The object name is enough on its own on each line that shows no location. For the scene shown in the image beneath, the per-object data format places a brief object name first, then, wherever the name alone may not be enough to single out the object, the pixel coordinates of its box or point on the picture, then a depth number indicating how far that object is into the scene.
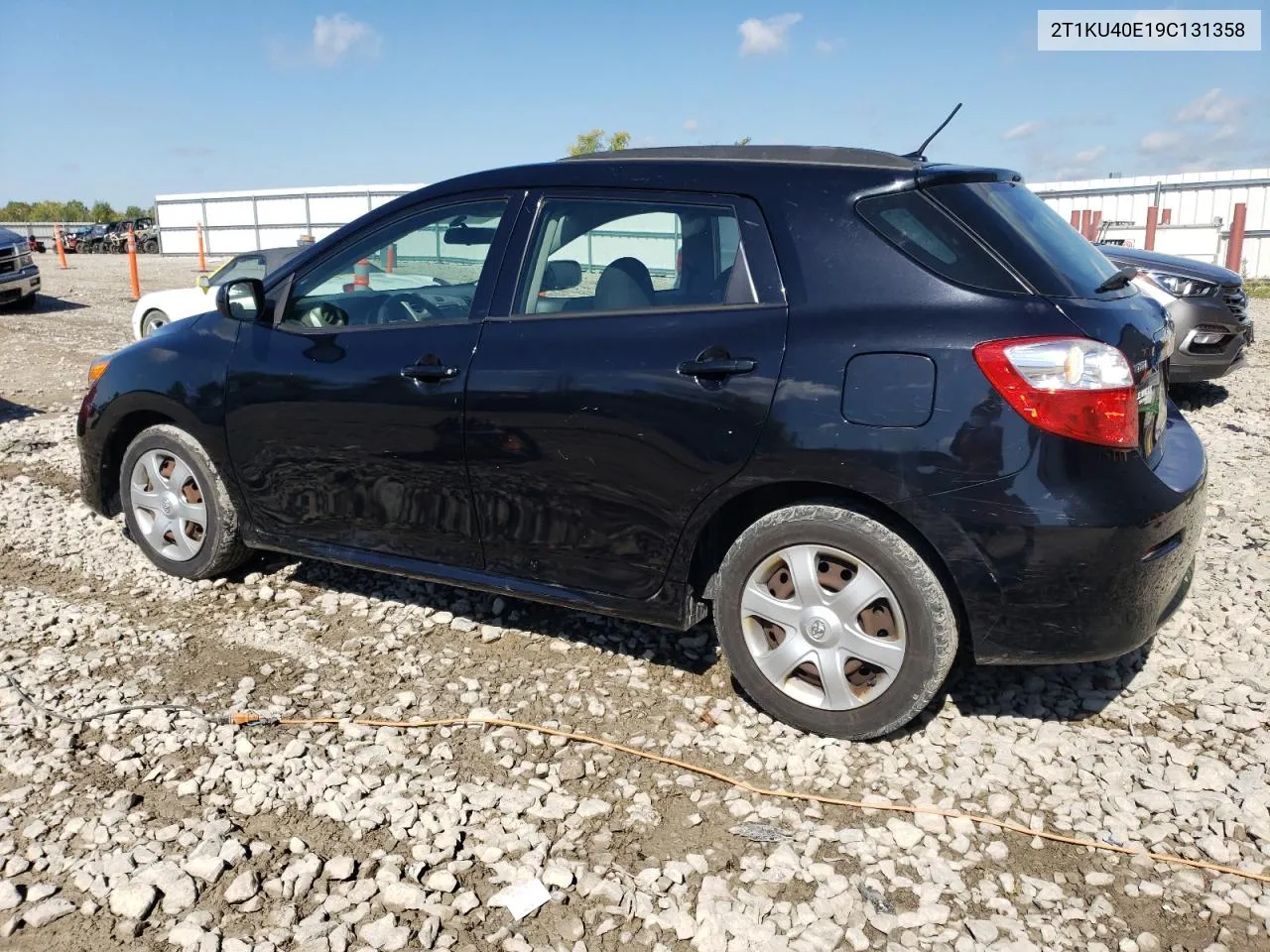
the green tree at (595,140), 42.62
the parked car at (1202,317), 8.57
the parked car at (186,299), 11.64
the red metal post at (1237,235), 20.27
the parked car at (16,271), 16.14
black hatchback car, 3.04
